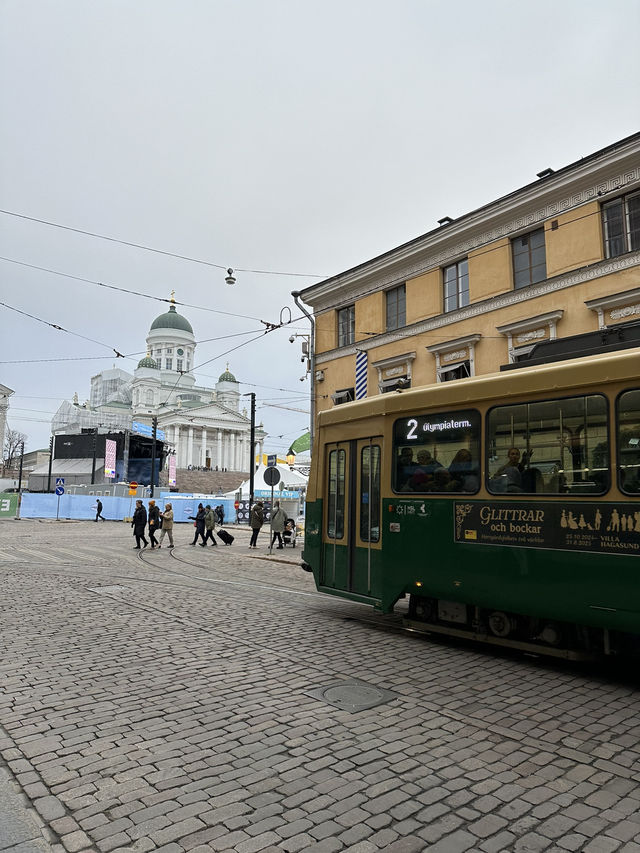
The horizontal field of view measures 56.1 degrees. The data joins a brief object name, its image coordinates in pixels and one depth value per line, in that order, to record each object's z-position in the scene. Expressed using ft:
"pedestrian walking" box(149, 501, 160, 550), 71.82
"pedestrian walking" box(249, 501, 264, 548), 75.25
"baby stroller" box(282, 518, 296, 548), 76.87
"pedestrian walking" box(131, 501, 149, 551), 72.28
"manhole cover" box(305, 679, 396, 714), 17.17
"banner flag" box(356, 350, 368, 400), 74.18
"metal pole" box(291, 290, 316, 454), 81.24
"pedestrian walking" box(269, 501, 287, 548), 73.10
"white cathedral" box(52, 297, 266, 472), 333.83
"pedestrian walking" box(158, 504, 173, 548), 73.50
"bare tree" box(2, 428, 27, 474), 291.17
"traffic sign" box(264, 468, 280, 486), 66.64
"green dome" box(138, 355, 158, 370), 349.20
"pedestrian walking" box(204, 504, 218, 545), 78.48
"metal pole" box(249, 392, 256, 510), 108.88
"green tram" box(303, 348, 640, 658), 19.04
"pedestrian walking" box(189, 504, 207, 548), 77.91
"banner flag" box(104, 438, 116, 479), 155.22
